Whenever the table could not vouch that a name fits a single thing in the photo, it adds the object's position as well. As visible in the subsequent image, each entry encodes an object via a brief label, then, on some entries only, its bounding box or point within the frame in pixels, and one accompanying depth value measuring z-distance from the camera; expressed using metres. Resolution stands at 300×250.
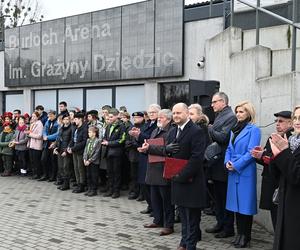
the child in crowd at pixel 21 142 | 8.78
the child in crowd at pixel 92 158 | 7.03
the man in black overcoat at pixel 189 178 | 3.99
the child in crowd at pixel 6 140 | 9.04
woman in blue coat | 4.25
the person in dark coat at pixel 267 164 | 3.92
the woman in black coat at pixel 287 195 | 2.77
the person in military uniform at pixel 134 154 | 6.53
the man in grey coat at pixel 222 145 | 4.59
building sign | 9.32
